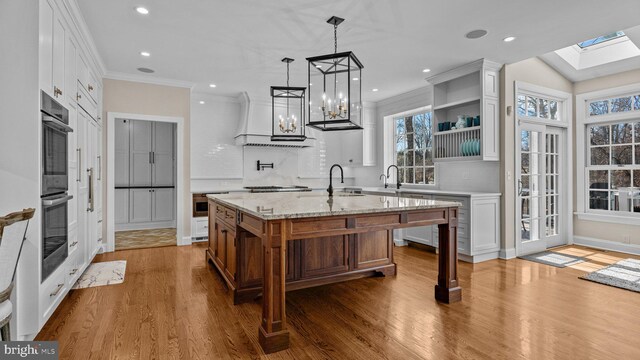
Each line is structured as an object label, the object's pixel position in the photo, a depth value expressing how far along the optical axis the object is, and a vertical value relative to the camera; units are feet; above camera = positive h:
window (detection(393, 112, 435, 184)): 19.61 +1.94
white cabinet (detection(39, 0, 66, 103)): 7.57 +3.19
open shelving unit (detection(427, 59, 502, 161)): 14.79 +3.50
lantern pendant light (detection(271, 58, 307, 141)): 20.53 +4.45
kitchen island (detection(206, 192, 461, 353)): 7.38 -1.84
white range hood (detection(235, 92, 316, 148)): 20.08 +3.44
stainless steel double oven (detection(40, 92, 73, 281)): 7.63 -0.04
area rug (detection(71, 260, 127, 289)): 11.58 -3.42
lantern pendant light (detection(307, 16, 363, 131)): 9.27 +2.50
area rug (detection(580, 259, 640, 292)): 11.26 -3.43
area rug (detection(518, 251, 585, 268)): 14.05 -3.42
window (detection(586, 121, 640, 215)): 15.74 +0.63
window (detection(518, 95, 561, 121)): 15.88 +3.51
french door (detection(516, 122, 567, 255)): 15.72 -0.40
